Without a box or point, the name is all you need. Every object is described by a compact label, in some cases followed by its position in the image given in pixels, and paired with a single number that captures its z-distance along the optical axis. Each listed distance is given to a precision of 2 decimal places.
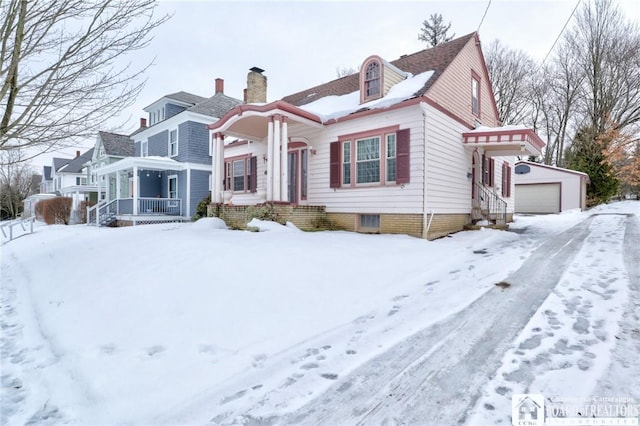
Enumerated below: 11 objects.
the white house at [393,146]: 9.03
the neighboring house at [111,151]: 23.45
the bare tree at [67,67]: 5.14
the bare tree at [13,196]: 37.81
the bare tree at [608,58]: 20.20
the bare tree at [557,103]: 24.39
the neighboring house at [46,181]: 46.04
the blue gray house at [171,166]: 16.22
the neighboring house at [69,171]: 39.12
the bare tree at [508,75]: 26.72
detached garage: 20.52
